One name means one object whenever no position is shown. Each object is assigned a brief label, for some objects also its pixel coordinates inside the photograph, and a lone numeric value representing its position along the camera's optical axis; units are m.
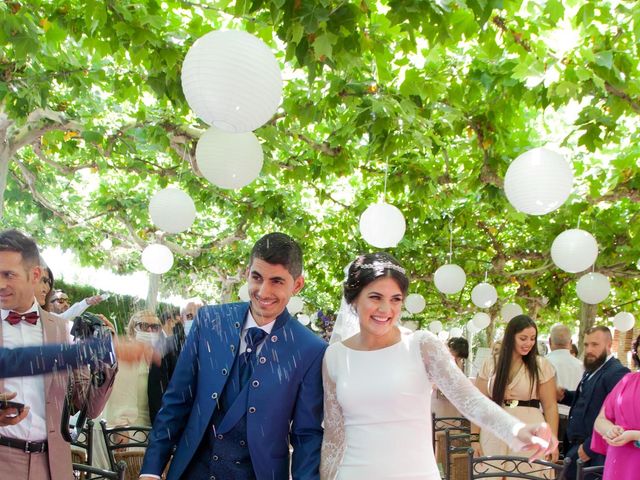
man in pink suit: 2.54
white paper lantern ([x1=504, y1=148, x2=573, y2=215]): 4.54
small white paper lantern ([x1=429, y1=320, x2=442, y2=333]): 29.86
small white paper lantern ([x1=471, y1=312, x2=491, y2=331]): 18.39
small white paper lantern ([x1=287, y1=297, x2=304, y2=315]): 16.63
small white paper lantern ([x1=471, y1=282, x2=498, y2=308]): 11.12
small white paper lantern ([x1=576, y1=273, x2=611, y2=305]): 8.57
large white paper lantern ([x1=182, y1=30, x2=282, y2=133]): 2.80
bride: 2.52
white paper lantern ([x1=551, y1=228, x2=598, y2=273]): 6.39
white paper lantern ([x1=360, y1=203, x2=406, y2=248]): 6.13
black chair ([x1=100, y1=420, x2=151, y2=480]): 3.83
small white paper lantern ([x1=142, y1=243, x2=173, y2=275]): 8.73
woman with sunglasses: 4.94
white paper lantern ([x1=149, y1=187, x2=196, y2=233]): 6.16
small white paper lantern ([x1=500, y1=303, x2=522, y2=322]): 13.76
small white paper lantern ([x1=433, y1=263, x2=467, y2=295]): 9.07
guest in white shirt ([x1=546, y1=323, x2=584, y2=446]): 7.32
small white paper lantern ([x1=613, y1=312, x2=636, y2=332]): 14.41
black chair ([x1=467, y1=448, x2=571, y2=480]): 3.00
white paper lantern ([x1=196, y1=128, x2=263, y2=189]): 4.66
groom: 2.44
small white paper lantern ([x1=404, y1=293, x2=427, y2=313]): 13.95
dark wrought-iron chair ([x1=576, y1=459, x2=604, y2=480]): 3.09
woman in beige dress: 4.79
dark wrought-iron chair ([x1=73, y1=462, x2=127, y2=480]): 2.43
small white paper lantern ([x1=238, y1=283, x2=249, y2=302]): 13.31
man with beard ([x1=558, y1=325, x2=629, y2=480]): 5.04
